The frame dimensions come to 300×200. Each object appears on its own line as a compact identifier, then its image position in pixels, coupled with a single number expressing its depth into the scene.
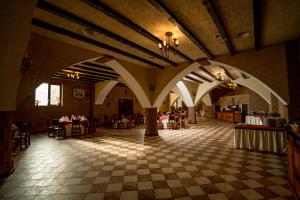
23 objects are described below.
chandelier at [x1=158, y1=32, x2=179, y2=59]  4.07
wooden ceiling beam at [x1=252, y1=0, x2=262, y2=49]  3.00
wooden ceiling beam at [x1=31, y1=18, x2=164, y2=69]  3.48
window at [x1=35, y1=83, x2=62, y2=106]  9.66
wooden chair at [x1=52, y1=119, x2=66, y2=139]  7.62
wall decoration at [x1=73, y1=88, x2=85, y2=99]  11.44
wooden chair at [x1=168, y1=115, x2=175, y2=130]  10.16
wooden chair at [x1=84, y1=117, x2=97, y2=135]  8.66
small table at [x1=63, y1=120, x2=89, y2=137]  7.92
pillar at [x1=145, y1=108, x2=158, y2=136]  7.90
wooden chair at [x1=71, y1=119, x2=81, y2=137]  8.10
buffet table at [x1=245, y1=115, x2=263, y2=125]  7.65
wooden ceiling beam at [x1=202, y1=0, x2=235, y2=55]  2.86
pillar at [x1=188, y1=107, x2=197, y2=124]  12.99
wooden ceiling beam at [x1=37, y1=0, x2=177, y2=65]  2.89
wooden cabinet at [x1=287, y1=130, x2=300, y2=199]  2.22
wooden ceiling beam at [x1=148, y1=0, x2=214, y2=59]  2.89
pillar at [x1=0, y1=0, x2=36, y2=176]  2.11
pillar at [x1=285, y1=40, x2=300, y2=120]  4.87
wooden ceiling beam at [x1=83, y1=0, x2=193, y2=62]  2.83
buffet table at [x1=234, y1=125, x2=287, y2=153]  4.70
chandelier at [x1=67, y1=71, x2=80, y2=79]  8.21
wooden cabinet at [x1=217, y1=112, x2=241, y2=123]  13.73
